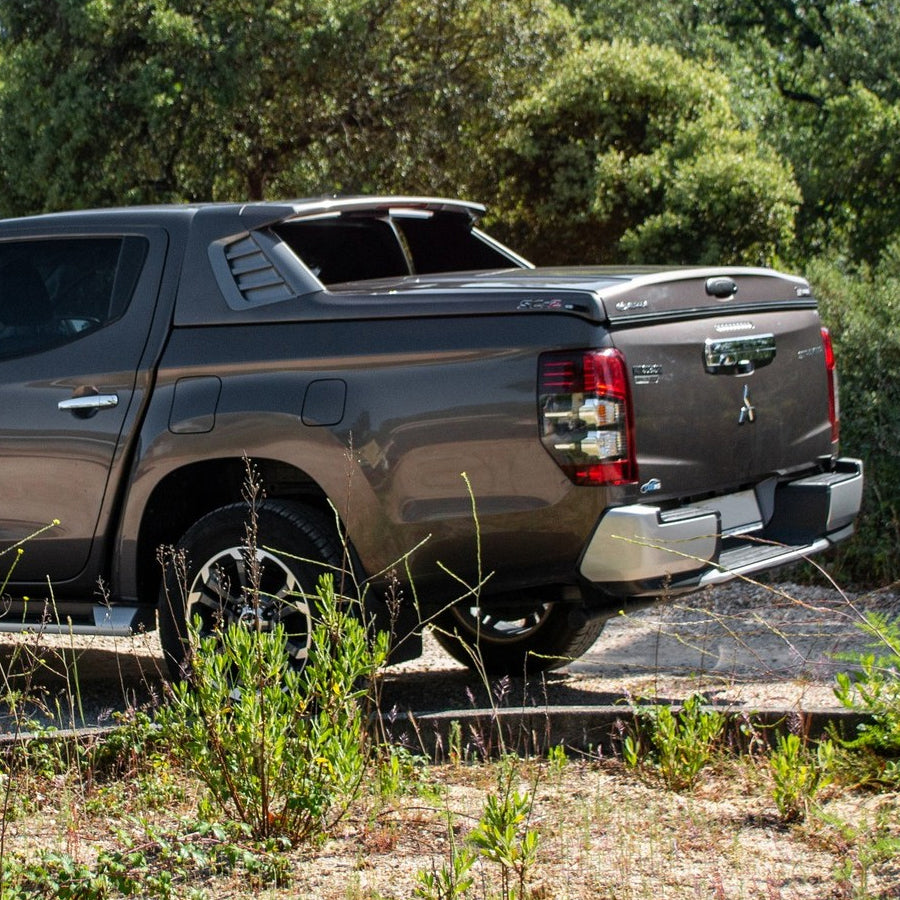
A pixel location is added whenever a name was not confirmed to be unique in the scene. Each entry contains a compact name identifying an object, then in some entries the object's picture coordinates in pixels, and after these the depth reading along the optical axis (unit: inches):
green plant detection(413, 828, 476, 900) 213.4
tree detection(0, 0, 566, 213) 1113.0
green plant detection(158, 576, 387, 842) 259.2
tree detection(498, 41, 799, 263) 887.4
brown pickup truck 332.2
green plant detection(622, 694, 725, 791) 284.9
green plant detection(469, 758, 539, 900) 220.1
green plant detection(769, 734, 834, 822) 259.5
